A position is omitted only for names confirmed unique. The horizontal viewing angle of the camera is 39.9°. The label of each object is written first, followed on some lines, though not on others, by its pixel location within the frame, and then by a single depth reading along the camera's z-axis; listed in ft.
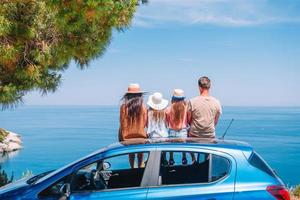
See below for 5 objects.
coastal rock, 311.68
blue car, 13.89
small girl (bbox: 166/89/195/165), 22.89
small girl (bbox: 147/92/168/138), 22.78
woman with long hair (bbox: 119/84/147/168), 22.41
